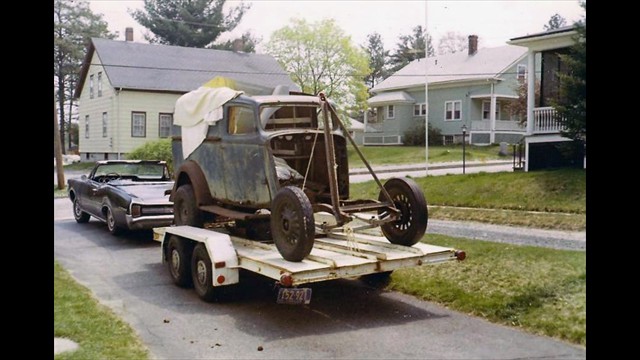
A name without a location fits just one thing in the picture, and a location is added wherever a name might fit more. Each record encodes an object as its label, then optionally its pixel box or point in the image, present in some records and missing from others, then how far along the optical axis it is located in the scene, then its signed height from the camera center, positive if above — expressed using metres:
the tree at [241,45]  28.67 +5.11
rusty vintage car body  6.51 -0.27
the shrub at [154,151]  21.31 +0.23
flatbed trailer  6.00 -1.02
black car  10.96 -0.67
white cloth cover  8.05 +0.60
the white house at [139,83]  27.33 +3.33
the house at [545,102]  17.95 +1.75
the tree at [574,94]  12.91 +1.34
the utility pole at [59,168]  18.22 -0.29
